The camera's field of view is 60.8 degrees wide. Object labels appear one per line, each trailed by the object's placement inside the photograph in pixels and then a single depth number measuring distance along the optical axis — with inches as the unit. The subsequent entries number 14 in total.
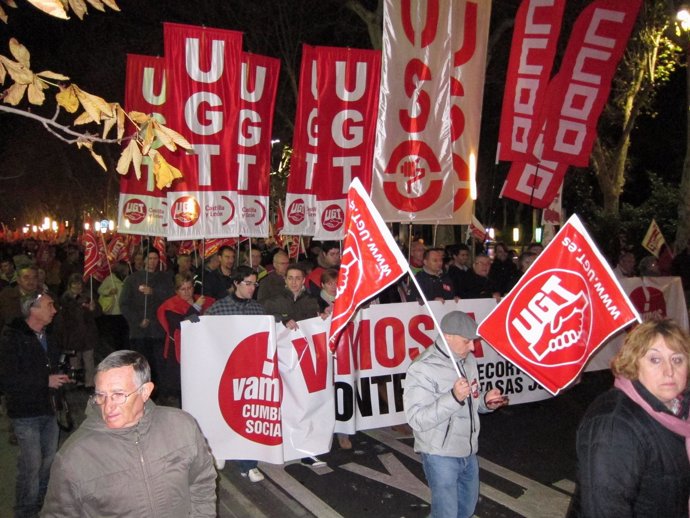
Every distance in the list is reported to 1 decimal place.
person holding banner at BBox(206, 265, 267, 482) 228.5
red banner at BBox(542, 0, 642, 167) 347.9
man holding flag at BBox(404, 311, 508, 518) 142.0
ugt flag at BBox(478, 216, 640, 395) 141.0
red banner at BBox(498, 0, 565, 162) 347.6
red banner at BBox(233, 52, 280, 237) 326.6
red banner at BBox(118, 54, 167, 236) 337.7
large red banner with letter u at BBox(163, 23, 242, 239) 305.3
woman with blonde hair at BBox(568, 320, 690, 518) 88.2
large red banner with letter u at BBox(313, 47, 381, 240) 355.6
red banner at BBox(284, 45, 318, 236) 355.3
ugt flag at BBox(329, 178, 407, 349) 152.7
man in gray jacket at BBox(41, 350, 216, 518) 95.8
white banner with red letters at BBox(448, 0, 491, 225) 330.0
